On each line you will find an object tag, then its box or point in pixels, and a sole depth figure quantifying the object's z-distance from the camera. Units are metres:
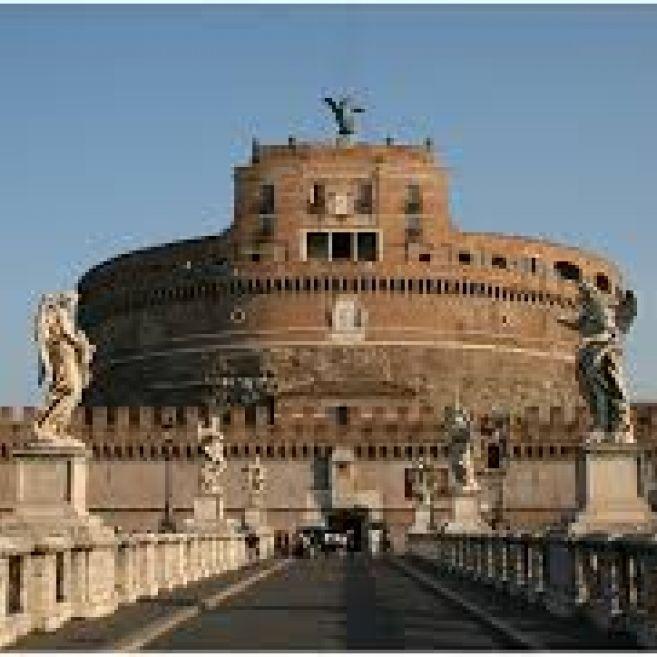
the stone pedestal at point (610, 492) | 18.16
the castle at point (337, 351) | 76.25
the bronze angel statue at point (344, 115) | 99.06
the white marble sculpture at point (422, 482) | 67.69
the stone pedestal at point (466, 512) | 39.03
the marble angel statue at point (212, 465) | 44.06
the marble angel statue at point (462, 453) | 39.41
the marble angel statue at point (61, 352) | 17.77
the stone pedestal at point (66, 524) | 14.59
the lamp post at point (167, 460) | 75.69
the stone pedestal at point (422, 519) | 61.00
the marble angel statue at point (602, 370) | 18.88
